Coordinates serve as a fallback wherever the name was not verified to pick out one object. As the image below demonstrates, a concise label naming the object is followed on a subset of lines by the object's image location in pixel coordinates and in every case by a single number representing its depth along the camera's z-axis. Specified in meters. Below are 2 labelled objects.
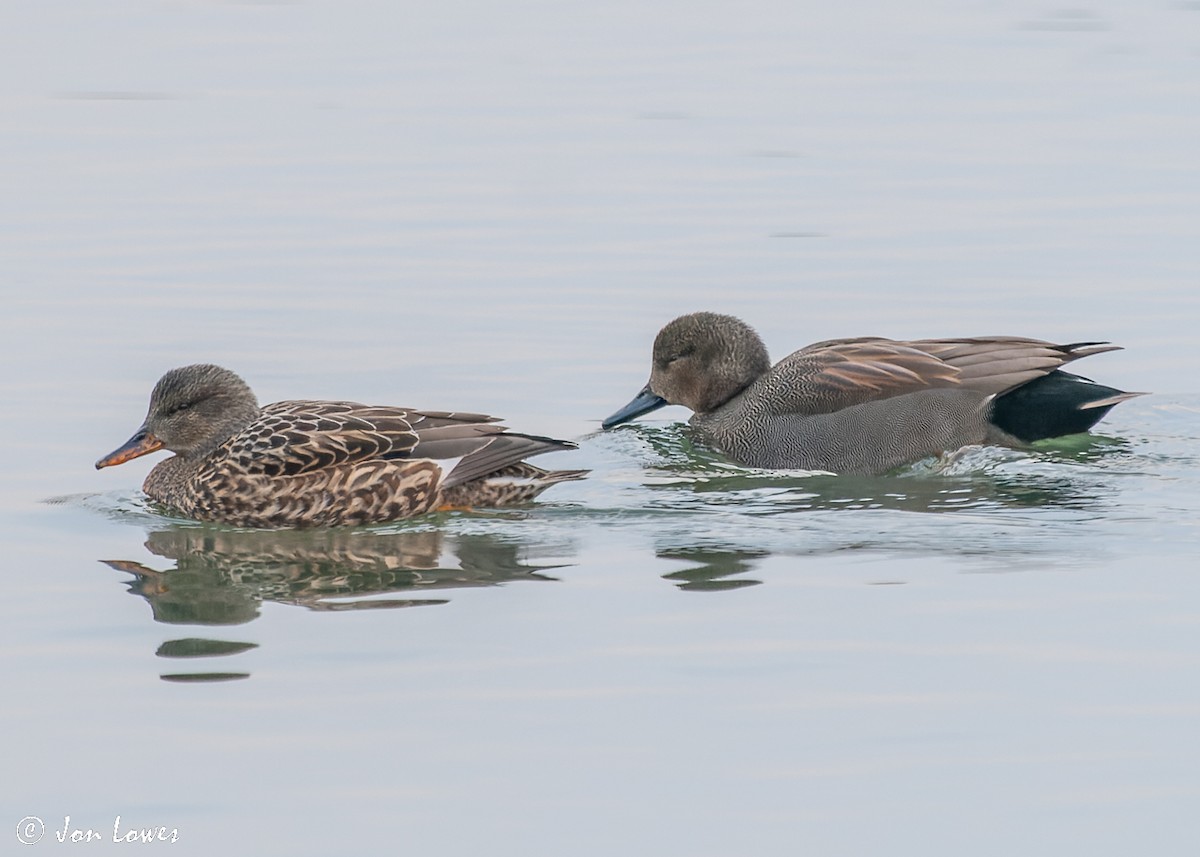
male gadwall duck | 21.37
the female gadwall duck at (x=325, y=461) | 19.17
